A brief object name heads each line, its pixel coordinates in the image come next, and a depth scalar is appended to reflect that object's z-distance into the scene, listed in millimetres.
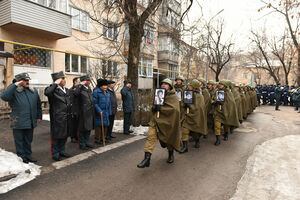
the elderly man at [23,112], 4383
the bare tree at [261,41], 26031
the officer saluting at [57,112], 4730
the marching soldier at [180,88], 6428
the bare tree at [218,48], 20764
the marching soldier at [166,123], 4574
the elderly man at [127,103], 7668
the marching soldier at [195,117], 5895
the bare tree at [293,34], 19339
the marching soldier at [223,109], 6773
